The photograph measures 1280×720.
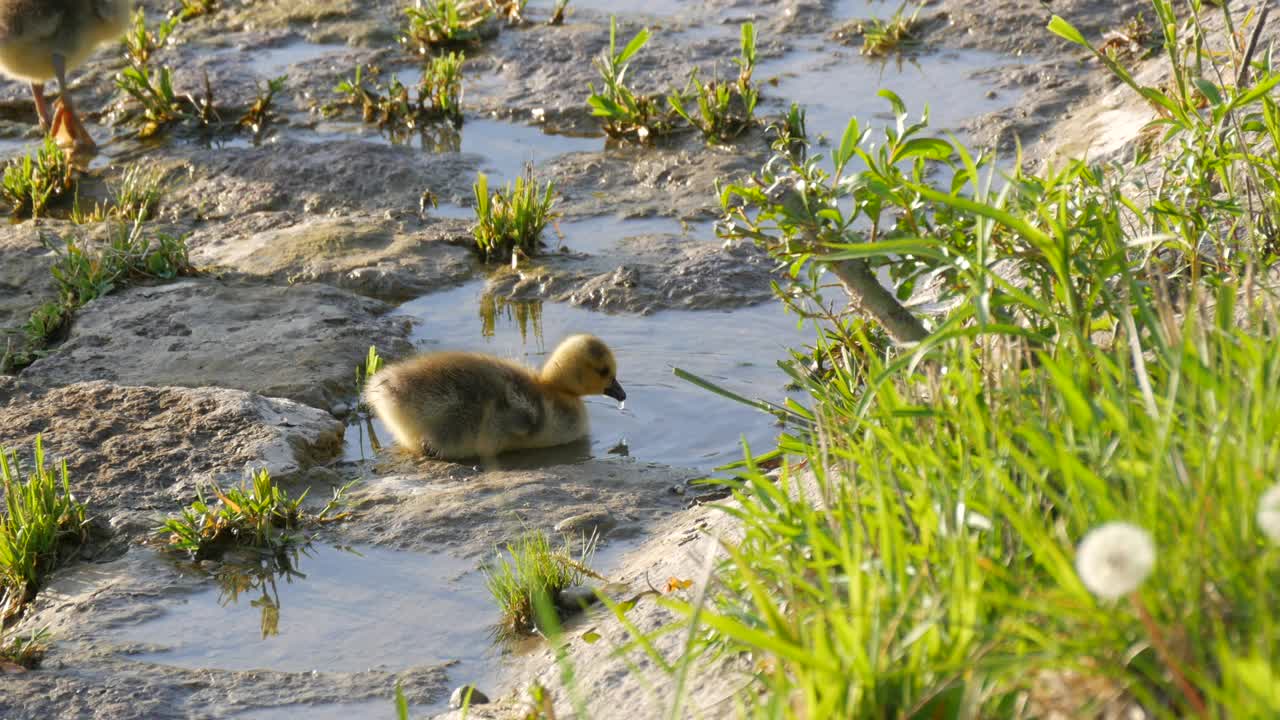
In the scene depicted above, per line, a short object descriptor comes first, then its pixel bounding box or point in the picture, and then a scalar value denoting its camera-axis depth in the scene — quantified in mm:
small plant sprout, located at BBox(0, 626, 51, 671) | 7656
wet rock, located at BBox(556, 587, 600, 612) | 8227
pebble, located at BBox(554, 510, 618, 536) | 9320
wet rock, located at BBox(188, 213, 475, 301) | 14000
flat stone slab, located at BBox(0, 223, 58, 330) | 13328
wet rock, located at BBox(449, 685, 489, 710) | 7187
